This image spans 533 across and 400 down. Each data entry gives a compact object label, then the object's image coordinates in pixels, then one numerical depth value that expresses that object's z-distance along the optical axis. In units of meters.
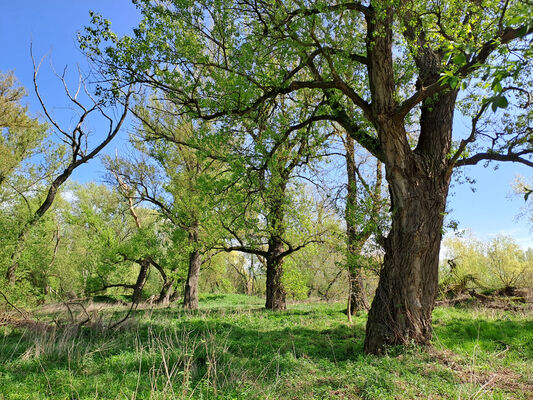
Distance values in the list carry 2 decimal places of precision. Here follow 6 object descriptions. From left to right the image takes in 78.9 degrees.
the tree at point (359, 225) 8.86
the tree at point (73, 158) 10.84
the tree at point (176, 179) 14.56
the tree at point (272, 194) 8.95
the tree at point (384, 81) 6.27
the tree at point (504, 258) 21.36
